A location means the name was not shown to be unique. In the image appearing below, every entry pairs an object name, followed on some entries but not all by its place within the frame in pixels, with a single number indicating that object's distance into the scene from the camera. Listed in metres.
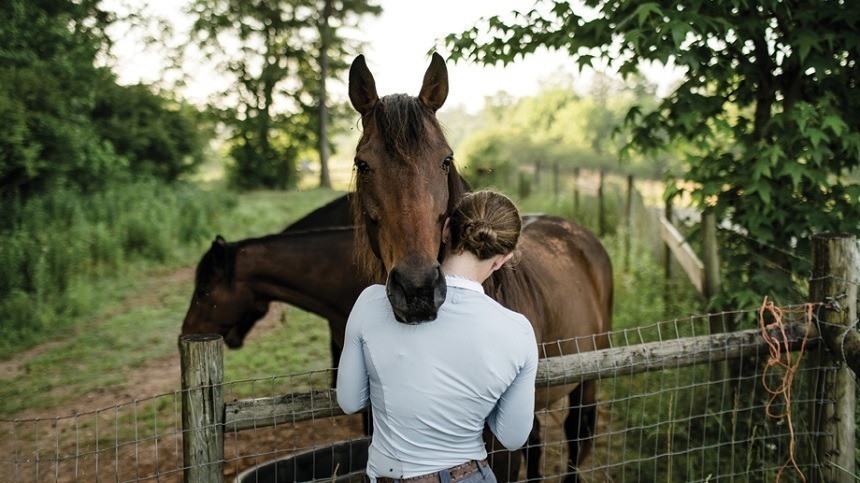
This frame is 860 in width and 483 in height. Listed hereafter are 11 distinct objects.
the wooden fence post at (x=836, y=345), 2.63
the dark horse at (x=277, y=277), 3.55
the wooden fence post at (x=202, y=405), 2.04
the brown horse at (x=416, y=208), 1.72
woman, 1.60
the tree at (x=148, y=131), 15.55
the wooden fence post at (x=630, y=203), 9.43
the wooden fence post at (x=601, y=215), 10.89
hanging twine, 2.65
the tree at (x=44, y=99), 9.39
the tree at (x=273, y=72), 26.52
